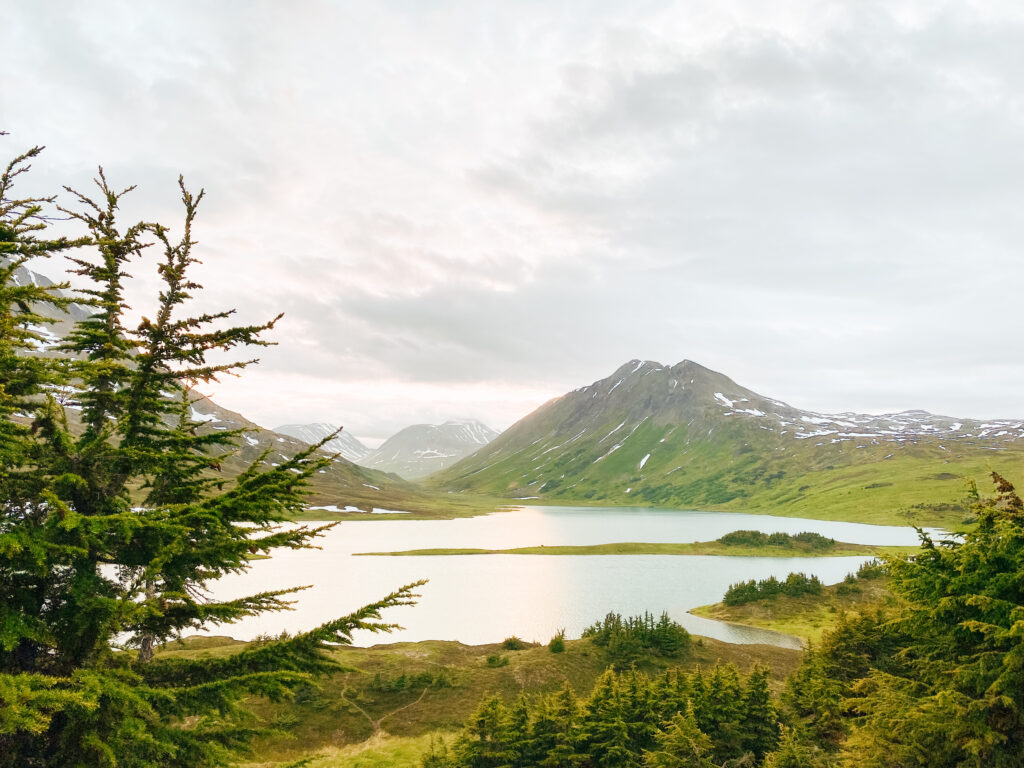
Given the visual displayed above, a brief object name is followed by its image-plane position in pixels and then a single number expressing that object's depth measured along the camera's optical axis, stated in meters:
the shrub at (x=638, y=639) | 45.63
